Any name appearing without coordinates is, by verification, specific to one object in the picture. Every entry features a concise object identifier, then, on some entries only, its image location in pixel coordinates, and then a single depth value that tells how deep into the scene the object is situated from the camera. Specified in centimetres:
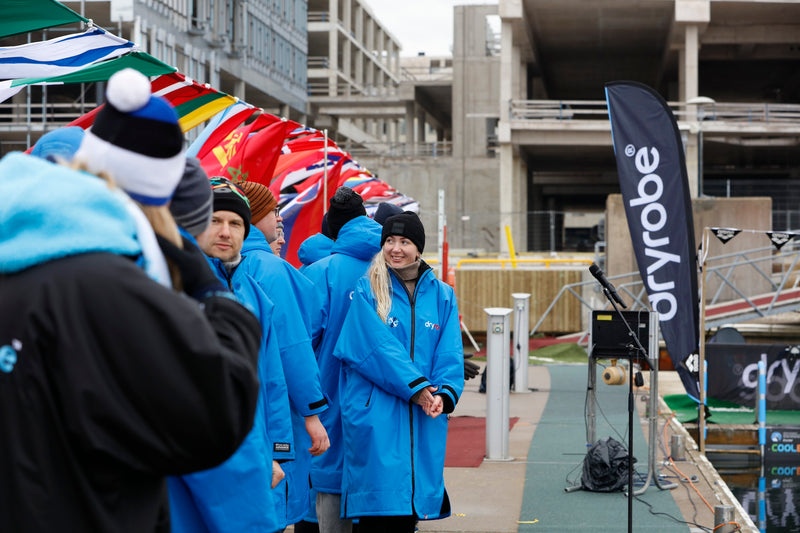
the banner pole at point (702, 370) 909
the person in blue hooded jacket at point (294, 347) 378
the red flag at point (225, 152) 795
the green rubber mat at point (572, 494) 648
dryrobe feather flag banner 920
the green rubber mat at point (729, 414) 1273
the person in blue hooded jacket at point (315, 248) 650
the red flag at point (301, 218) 984
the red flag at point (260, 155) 816
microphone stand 553
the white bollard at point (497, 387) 853
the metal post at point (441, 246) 1510
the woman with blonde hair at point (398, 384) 454
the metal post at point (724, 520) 604
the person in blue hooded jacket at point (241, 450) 268
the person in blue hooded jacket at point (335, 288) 507
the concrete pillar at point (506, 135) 3709
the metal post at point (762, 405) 1149
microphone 596
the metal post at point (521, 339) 1409
